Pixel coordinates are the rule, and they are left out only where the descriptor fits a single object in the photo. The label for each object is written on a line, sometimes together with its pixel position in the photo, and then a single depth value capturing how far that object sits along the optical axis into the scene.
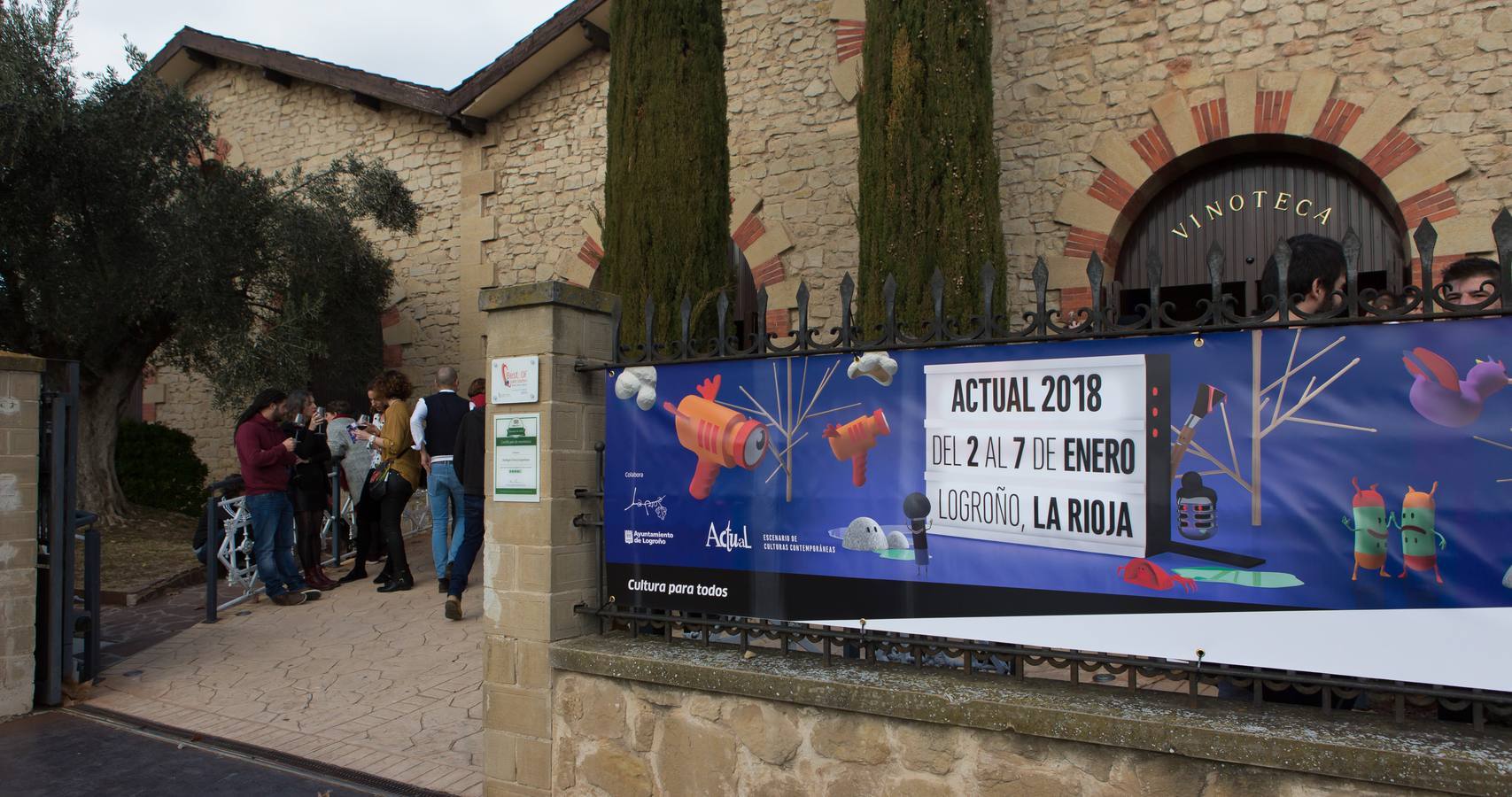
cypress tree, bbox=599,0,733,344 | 8.06
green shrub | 12.90
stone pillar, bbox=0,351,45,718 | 5.43
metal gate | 5.60
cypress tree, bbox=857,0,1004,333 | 7.07
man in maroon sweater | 7.38
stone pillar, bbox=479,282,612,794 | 3.84
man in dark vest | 7.24
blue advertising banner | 2.50
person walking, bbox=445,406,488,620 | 6.69
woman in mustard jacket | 7.58
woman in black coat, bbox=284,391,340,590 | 8.09
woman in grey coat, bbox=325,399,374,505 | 8.42
